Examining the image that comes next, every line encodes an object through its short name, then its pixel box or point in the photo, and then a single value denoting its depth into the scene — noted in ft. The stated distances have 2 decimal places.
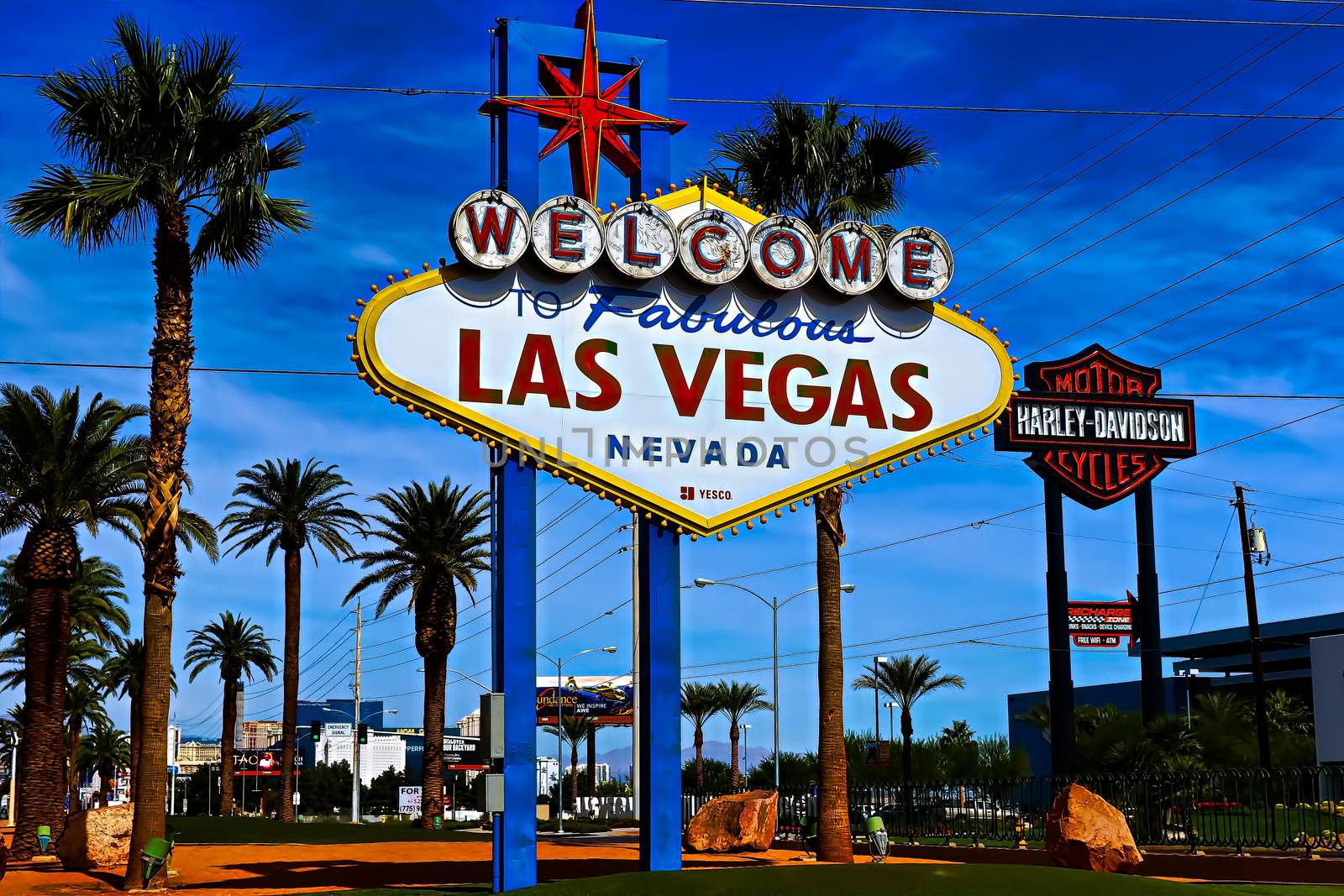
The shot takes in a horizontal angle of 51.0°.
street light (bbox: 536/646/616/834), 218.22
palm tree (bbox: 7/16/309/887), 93.15
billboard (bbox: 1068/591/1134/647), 180.65
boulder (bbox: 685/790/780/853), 121.90
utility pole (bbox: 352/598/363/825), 256.32
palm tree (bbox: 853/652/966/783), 227.20
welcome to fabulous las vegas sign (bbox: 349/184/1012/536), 76.59
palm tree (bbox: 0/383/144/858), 129.59
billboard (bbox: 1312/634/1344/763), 172.24
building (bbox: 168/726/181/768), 419.05
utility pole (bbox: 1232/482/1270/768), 148.66
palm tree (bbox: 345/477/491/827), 191.11
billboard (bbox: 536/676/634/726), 329.31
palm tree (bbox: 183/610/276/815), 267.59
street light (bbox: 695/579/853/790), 206.08
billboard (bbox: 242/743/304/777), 393.41
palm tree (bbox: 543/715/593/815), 316.40
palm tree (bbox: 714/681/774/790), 287.89
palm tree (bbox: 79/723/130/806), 342.23
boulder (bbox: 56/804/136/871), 107.14
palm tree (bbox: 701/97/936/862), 109.09
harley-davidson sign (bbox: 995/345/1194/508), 164.66
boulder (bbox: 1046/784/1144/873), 92.22
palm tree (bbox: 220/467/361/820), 207.21
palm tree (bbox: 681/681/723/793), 287.89
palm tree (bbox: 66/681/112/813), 260.21
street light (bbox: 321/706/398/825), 265.67
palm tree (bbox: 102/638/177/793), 268.21
